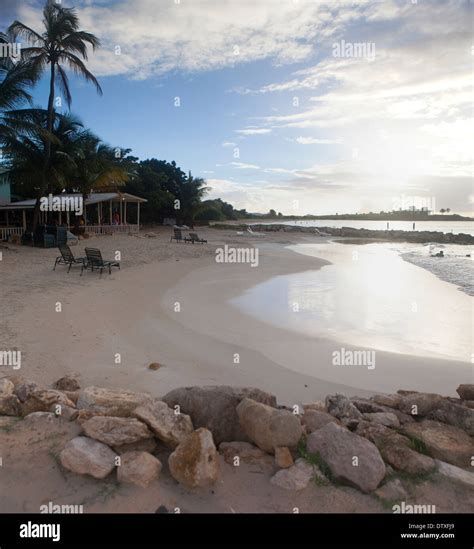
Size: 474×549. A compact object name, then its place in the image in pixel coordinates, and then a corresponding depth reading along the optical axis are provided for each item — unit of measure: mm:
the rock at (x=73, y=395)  4629
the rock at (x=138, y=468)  3174
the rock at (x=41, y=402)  4215
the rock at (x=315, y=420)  3897
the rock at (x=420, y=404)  4309
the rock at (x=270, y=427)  3539
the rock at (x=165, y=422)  3578
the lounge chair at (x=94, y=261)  13774
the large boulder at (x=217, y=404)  3861
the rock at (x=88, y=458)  3240
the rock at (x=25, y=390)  4277
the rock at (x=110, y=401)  4004
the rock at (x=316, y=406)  4531
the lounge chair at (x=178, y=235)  27858
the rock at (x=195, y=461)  3160
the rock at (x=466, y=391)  4992
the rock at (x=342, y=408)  4176
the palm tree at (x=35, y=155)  20800
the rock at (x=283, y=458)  3381
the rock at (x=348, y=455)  3193
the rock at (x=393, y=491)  3107
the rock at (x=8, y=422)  3902
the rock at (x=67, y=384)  5090
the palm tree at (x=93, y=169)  25578
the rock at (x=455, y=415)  3922
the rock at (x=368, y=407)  4430
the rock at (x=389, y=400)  4602
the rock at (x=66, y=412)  4005
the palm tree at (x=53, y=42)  21109
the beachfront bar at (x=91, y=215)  25611
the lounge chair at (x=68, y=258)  14266
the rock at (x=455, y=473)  3221
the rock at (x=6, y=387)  4414
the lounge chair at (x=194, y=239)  27712
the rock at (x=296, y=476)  3188
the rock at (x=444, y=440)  3557
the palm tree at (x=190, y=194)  42156
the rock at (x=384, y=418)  4035
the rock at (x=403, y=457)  3344
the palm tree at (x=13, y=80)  17984
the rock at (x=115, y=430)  3479
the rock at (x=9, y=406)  4227
